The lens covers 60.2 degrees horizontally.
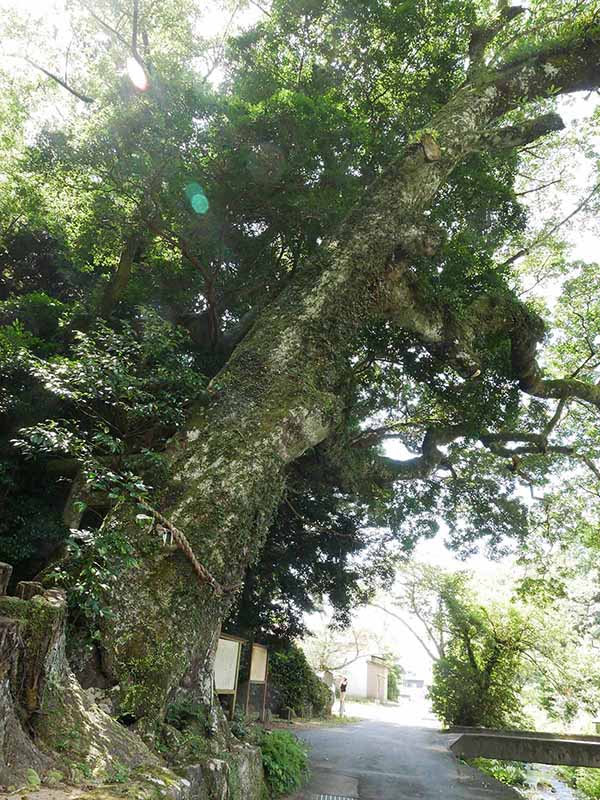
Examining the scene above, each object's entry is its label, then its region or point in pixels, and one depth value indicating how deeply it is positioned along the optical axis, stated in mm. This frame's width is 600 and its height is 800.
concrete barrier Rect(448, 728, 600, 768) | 9367
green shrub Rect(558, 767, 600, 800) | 10019
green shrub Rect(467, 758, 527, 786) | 10555
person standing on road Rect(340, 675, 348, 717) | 19419
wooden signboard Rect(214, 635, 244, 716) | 7047
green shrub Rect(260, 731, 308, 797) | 5957
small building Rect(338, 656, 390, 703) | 34594
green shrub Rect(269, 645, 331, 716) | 14570
